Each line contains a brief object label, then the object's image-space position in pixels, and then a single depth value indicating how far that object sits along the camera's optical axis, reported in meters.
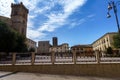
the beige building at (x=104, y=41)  25.74
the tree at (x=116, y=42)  17.27
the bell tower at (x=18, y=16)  31.42
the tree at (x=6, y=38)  13.69
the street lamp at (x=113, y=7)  6.65
